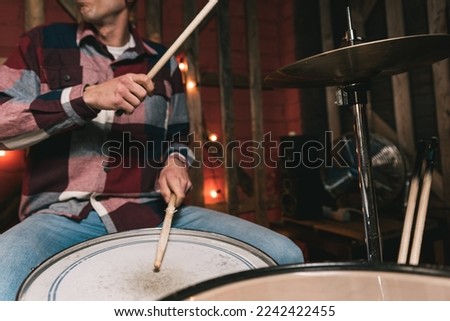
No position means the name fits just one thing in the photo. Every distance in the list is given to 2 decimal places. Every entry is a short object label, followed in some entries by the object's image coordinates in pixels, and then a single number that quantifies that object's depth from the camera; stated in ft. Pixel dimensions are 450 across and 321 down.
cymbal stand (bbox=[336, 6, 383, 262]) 3.19
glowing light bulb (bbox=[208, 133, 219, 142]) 8.41
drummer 2.92
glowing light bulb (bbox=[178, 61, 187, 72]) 7.51
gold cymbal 2.54
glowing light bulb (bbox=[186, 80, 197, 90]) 7.41
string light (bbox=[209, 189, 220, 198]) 8.85
